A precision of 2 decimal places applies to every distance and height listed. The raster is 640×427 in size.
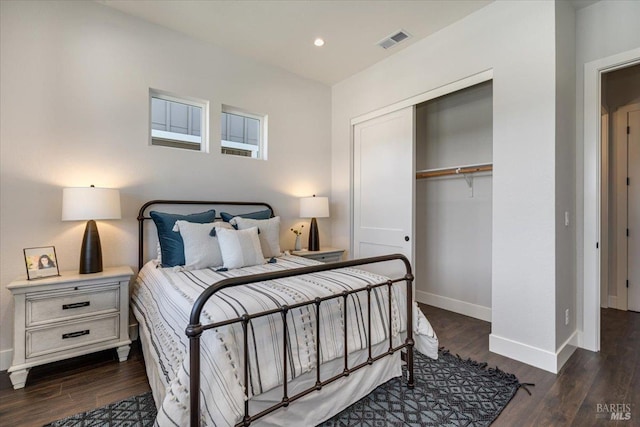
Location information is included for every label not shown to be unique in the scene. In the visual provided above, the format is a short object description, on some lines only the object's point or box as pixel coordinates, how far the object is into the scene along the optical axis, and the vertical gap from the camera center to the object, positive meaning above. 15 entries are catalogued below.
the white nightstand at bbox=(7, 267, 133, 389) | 2.01 -0.72
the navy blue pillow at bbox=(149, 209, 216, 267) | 2.50 -0.20
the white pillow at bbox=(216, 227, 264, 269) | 2.46 -0.27
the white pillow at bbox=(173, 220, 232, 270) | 2.45 -0.24
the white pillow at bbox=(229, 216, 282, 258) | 2.92 -0.15
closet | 3.31 +0.28
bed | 1.23 -0.64
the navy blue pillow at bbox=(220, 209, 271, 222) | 3.09 +0.01
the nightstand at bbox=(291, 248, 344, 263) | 3.57 -0.46
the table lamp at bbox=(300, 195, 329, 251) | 3.70 +0.06
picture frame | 2.18 -0.34
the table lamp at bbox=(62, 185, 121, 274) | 2.26 +0.04
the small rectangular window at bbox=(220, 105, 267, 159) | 3.45 +0.99
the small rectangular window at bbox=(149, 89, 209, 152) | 3.03 +1.00
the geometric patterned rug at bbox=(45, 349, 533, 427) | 1.69 -1.13
